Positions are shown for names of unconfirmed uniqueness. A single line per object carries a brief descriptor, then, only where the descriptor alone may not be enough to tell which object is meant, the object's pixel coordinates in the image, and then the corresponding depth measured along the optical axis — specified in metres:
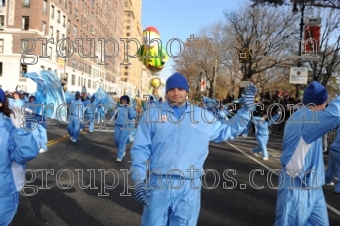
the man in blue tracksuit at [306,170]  3.33
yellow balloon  16.05
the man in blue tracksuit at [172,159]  3.10
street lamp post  13.35
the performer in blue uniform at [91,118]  15.99
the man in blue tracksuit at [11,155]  2.95
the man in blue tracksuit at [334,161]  6.59
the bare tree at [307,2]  12.32
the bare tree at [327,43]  21.12
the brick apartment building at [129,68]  99.79
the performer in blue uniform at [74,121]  13.10
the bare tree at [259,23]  22.23
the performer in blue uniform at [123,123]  9.72
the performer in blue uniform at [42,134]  10.15
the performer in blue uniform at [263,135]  11.13
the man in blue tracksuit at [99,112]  17.10
